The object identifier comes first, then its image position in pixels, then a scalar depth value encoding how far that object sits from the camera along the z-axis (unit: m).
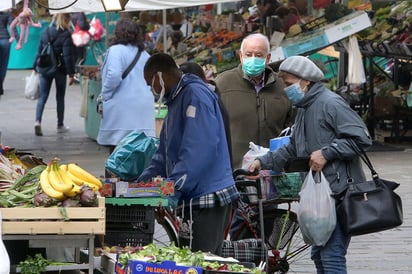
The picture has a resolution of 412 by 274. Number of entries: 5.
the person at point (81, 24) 41.46
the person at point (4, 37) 34.40
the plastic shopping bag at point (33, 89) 33.33
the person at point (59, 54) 31.66
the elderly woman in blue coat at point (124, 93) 20.24
